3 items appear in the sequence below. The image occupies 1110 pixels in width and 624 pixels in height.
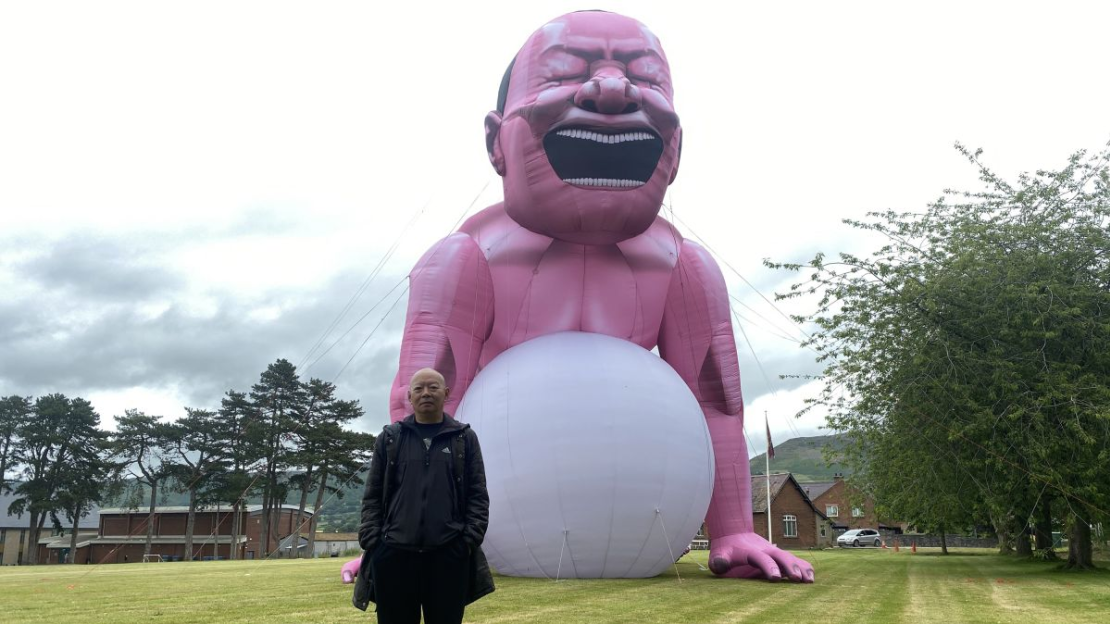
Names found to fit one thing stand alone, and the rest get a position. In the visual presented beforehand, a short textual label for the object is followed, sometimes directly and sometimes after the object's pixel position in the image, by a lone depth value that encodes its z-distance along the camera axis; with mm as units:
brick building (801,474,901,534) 51294
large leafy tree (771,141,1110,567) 11195
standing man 3199
